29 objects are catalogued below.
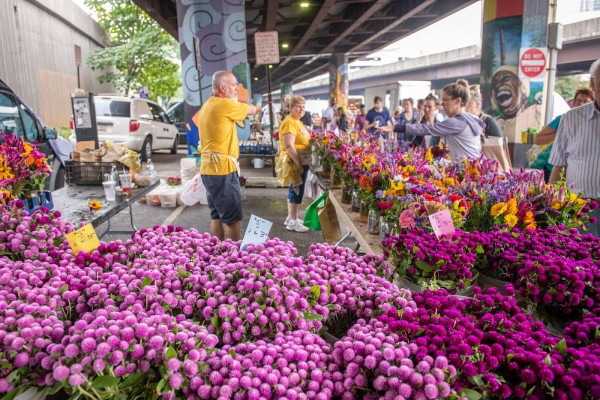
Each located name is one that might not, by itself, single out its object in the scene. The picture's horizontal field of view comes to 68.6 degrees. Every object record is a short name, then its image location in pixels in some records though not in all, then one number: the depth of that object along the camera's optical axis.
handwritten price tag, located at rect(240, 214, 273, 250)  1.90
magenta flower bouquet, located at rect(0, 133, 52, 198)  2.79
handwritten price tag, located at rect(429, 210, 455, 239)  1.88
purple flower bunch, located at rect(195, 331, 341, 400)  1.07
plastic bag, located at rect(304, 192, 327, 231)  4.48
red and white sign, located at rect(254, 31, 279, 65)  8.42
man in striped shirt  2.99
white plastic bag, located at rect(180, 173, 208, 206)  6.54
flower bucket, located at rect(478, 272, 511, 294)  1.80
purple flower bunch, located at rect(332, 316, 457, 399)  1.00
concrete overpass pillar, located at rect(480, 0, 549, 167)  9.62
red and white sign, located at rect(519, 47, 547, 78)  9.69
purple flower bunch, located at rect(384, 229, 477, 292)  1.67
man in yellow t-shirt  3.95
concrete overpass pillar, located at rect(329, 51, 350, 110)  26.12
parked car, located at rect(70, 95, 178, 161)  11.67
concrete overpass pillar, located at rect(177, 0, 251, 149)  9.16
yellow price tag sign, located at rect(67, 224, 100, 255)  1.82
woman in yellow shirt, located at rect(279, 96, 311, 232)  5.24
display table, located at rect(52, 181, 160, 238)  3.27
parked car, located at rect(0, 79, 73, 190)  6.03
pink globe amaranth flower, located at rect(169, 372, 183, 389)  1.04
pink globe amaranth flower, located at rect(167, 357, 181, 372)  1.06
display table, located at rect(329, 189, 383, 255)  2.55
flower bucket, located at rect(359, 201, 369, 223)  3.06
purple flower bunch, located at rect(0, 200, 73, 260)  1.86
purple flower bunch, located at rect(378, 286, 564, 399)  1.03
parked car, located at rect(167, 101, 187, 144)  18.00
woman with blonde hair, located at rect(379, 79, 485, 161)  4.02
